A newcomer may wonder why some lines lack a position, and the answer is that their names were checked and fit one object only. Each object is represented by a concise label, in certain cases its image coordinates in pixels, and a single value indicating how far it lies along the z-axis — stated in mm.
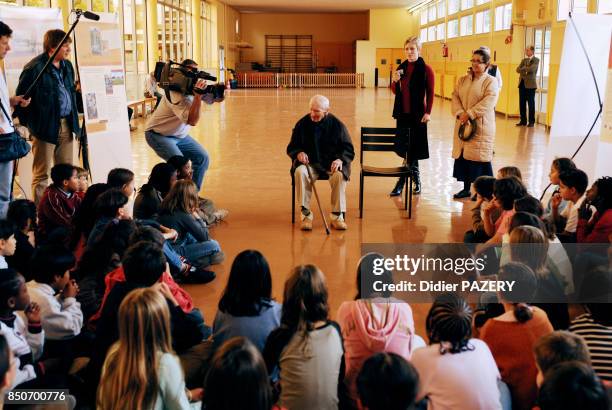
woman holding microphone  6535
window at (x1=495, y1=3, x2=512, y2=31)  16812
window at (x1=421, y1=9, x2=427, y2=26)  30000
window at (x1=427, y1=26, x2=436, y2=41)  28000
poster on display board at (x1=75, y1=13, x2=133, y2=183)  5766
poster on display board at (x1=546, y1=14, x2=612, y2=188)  5316
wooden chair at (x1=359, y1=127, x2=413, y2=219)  5785
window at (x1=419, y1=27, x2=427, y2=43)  30178
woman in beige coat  6223
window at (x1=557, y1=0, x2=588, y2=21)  12258
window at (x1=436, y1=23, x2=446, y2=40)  26197
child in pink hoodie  2389
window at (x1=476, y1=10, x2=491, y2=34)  18984
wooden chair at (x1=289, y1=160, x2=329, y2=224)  5594
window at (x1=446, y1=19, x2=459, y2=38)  23528
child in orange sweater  2352
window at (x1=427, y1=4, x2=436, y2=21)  27906
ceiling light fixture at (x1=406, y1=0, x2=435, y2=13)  29039
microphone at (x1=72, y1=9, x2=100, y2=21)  5390
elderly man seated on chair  5461
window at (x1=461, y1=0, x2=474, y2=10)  21122
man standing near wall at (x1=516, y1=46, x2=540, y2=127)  13102
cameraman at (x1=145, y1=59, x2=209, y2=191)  5711
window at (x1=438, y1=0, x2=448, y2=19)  25798
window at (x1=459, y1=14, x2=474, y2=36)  21175
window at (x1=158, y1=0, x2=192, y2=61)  18531
